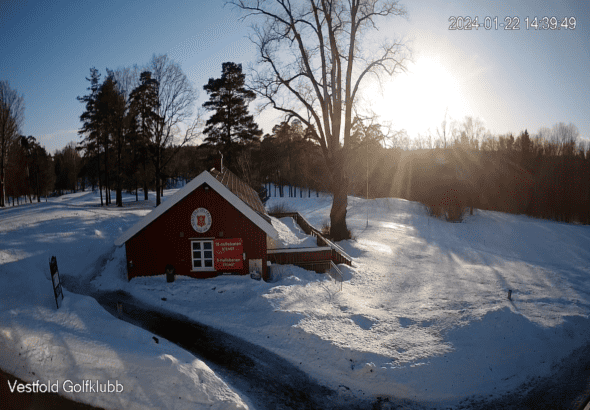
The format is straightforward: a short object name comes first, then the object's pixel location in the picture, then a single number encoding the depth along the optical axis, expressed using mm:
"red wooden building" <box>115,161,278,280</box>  13891
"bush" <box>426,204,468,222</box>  34188
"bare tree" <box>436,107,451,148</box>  55609
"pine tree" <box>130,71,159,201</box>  30391
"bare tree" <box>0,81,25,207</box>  34312
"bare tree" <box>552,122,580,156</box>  46347
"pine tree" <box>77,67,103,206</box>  36125
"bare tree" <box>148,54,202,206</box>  28891
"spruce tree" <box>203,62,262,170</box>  37219
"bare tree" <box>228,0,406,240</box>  19703
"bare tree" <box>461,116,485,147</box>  72438
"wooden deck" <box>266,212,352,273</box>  15531
